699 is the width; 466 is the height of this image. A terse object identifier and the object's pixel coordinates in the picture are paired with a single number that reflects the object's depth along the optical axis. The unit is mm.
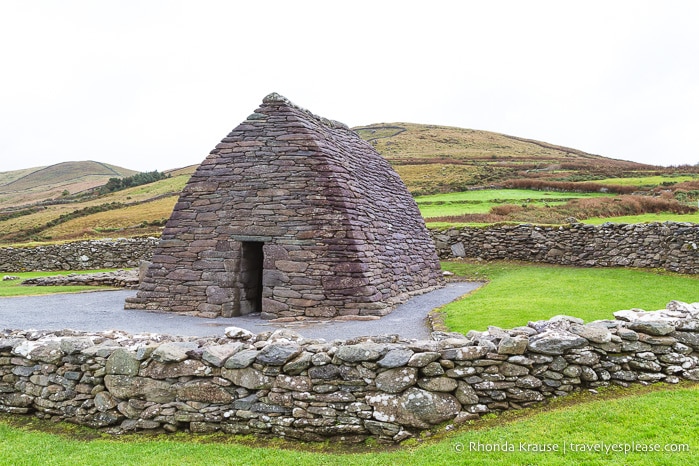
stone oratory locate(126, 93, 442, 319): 12969
